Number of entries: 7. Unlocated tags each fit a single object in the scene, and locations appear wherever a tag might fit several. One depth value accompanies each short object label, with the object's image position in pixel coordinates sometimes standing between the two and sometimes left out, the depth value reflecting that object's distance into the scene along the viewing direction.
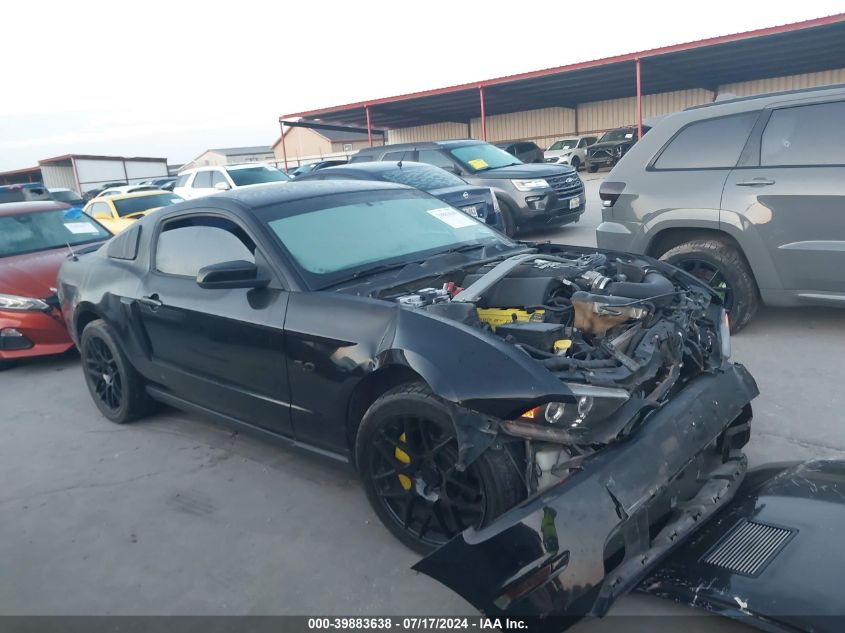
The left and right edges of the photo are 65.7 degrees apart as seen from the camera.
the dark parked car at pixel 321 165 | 16.64
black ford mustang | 2.22
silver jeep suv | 4.68
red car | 5.93
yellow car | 11.59
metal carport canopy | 19.42
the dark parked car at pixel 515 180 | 9.95
